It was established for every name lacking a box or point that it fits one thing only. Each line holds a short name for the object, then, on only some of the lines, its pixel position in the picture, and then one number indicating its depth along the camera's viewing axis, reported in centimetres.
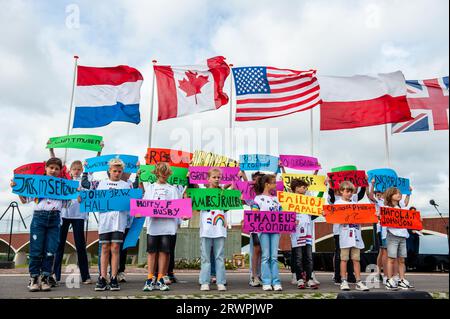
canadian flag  1114
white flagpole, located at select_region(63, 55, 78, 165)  1048
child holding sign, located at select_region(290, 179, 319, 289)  655
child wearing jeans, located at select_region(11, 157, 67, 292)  561
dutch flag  1027
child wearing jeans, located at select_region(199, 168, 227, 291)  588
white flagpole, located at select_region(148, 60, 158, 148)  1084
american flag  1131
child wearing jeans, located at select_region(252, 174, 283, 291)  599
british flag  1166
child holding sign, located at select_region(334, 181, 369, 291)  649
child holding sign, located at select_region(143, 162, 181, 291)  583
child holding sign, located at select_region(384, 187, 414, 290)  659
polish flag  1136
